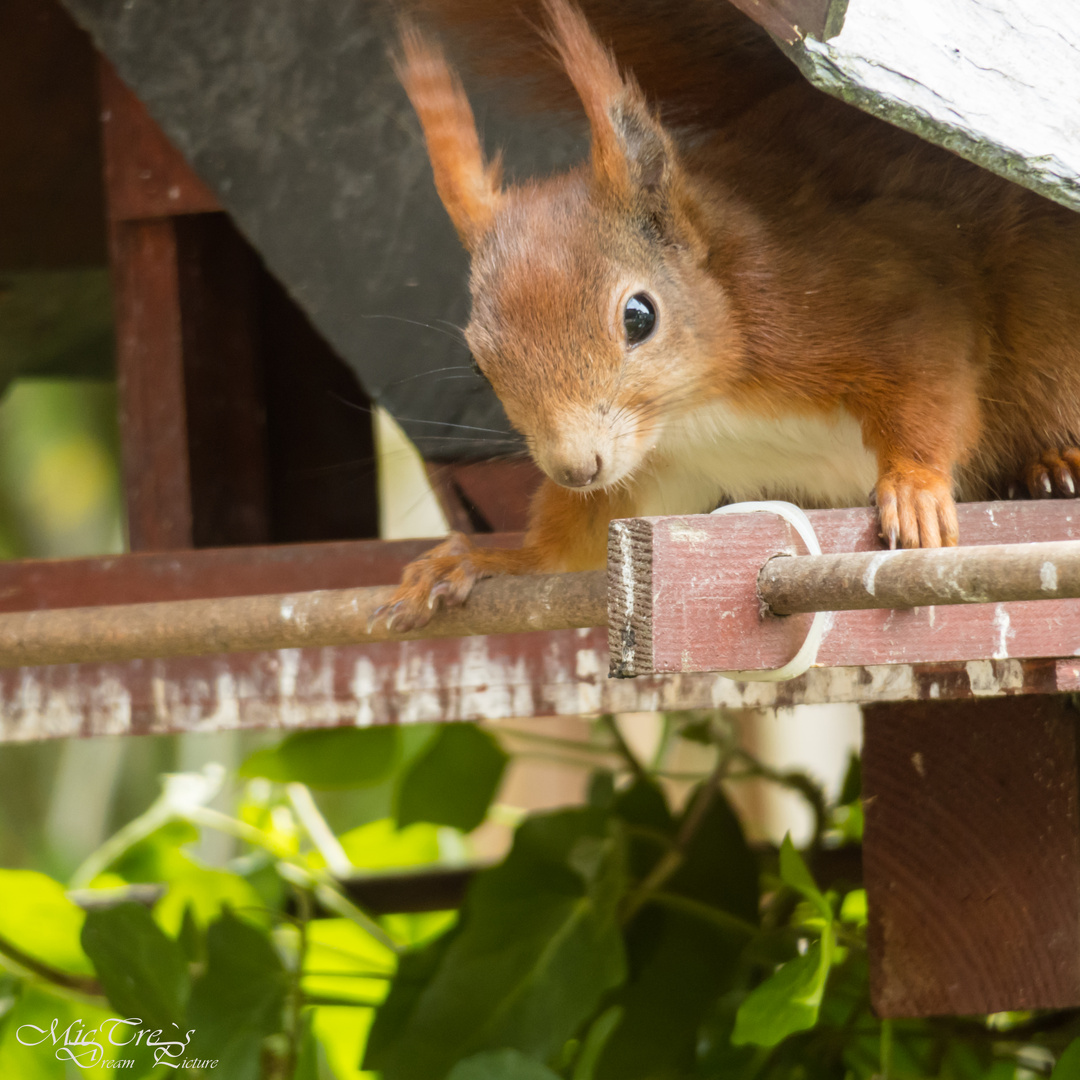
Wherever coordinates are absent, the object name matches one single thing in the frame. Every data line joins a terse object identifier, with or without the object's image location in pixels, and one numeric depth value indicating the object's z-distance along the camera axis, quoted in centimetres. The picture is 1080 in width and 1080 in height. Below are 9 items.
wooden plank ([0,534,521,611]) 359
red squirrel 355
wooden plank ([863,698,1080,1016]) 357
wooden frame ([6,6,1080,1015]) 357
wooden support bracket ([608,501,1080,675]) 345
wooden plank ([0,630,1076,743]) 357
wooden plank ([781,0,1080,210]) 346
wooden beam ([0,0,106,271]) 372
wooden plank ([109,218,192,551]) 364
